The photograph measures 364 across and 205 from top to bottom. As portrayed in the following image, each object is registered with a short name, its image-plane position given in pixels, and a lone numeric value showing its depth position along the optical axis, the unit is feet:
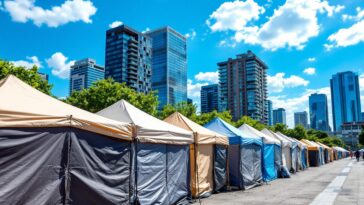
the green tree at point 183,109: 136.26
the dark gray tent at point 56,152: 18.15
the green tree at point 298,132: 250.16
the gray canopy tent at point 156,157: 28.84
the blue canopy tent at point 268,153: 61.31
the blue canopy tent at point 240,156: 49.55
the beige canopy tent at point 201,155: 39.29
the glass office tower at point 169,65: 574.56
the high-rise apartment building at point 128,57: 457.27
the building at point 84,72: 610.24
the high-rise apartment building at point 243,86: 551.18
